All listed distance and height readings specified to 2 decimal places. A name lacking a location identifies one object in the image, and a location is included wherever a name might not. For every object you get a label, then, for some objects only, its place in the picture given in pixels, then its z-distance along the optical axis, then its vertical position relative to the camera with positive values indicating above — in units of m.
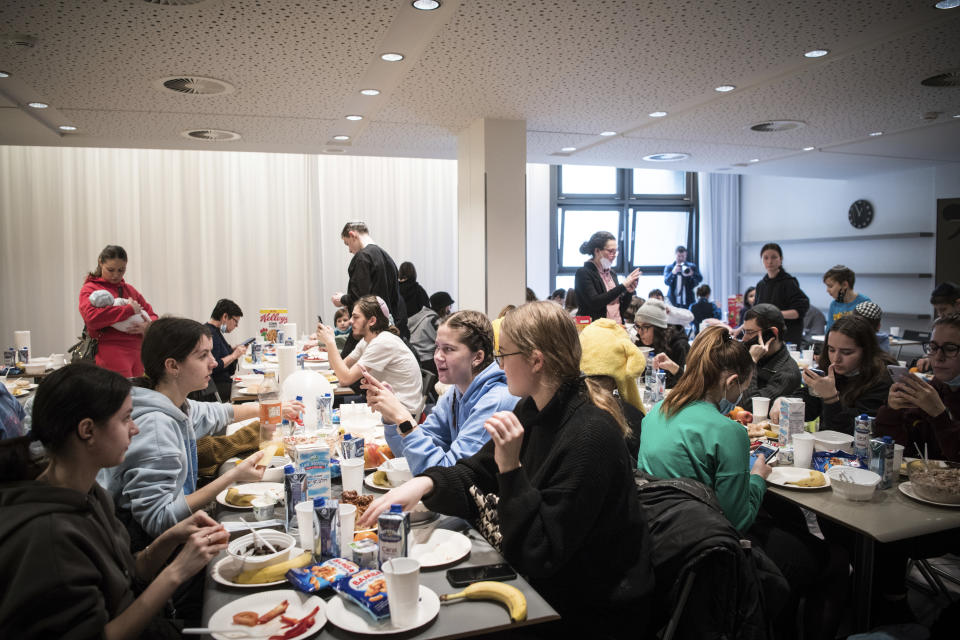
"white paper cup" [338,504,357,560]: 1.61 -0.65
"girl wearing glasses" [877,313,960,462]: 2.41 -0.50
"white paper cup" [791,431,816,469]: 2.53 -0.69
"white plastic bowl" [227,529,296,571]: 1.52 -0.69
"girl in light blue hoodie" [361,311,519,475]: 2.13 -0.43
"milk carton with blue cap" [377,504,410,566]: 1.53 -0.63
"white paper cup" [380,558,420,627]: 1.31 -0.66
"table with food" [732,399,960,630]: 2.00 -0.76
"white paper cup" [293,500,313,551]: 1.64 -0.64
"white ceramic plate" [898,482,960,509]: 2.11 -0.76
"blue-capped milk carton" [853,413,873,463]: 2.43 -0.61
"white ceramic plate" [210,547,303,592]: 1.50 -0.72
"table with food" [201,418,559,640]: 1.32 -0.71
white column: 4.75 +0.60
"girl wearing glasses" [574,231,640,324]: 5.40 +0.02
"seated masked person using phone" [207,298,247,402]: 5.20 -0.52
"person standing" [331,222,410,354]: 5.54 +0.13
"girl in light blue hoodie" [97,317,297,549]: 1.79 -0.50
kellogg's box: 6.42 -0.38
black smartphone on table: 1.48 -0.71
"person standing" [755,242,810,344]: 5.68 -0.08
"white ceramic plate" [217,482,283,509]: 2.02 -0.70
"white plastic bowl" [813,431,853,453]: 2.65 -0.69
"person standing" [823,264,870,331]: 5.27 -0.03
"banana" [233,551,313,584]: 1.49 -0.71
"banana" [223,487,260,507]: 2.00 -0.70
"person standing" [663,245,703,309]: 9.23 +0.05
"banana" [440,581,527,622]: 1.37 -0.71
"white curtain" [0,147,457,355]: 7.22 +0.81
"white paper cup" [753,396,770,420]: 3.27 -0.66
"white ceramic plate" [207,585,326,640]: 1.30 -0.73
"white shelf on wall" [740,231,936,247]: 7.63 +0.65
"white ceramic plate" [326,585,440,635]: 1.30 -0.73
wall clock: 8.47 +1.00
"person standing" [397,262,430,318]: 6.55 -0.04
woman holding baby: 4.60 -0.21
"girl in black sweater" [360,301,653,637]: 1.51 -0.54
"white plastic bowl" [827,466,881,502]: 2.14 -0.71
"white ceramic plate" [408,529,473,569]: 1.59 -0.71
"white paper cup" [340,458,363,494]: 2.01 -0.62
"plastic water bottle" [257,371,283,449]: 2.62 -0.58
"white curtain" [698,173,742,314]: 10.35 +0.89
